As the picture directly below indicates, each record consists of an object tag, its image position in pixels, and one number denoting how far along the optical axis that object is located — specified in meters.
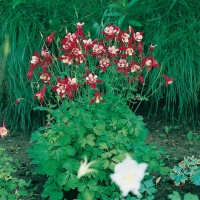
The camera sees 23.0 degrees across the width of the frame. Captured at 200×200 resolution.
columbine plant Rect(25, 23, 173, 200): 2.64
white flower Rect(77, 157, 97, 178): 1.29
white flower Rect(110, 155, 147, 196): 1.41
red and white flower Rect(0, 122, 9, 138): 2.74
